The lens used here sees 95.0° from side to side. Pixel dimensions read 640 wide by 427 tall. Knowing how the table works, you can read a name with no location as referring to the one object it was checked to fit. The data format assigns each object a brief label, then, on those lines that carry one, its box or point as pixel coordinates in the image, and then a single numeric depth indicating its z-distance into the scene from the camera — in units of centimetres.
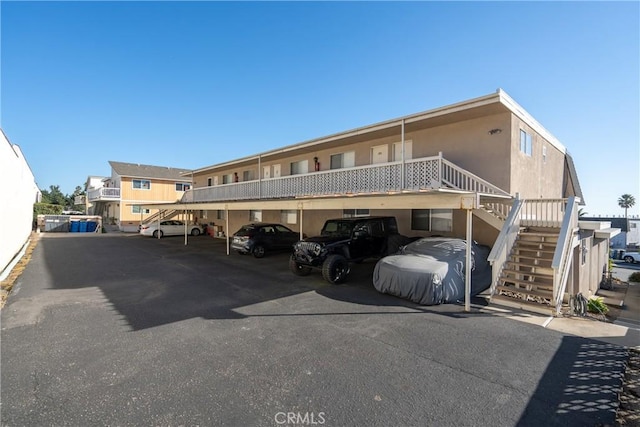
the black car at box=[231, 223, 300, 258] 1305
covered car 655
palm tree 7350
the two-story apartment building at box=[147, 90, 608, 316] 723
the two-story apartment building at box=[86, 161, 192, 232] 2989
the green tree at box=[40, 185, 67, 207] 6328
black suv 850
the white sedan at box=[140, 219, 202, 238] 2233
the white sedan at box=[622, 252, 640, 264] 3036
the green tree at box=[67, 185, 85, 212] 5711
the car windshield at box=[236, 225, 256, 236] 1330
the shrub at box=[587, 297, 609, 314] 927
